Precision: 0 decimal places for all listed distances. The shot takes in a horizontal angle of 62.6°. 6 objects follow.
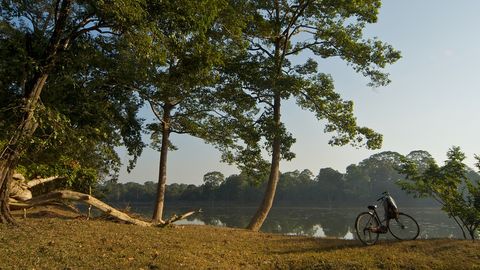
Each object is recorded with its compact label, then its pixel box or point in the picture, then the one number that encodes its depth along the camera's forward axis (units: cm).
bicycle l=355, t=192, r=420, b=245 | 1045
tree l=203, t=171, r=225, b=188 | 9331
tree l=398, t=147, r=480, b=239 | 1216
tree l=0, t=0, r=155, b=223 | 897
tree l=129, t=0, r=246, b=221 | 998
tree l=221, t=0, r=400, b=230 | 1602
